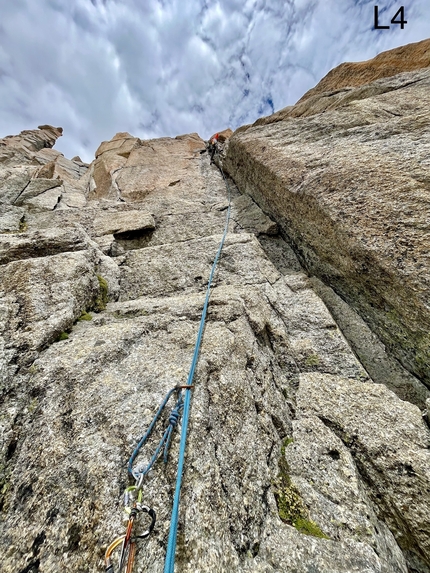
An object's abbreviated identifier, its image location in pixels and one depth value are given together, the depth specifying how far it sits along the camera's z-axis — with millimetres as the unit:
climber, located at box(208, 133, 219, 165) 19166
